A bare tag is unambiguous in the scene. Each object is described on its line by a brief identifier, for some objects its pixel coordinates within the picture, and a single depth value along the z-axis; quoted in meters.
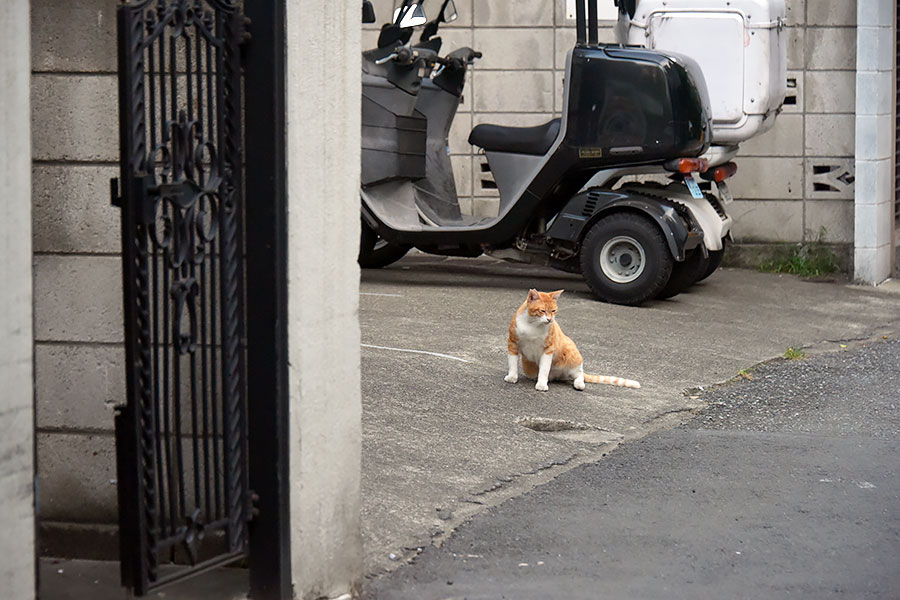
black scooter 19.23
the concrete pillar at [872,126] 23.13
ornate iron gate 7.12
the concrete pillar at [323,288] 8.02
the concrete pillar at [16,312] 6.54
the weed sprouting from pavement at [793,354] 17.33
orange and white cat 14.77
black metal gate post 7.82
